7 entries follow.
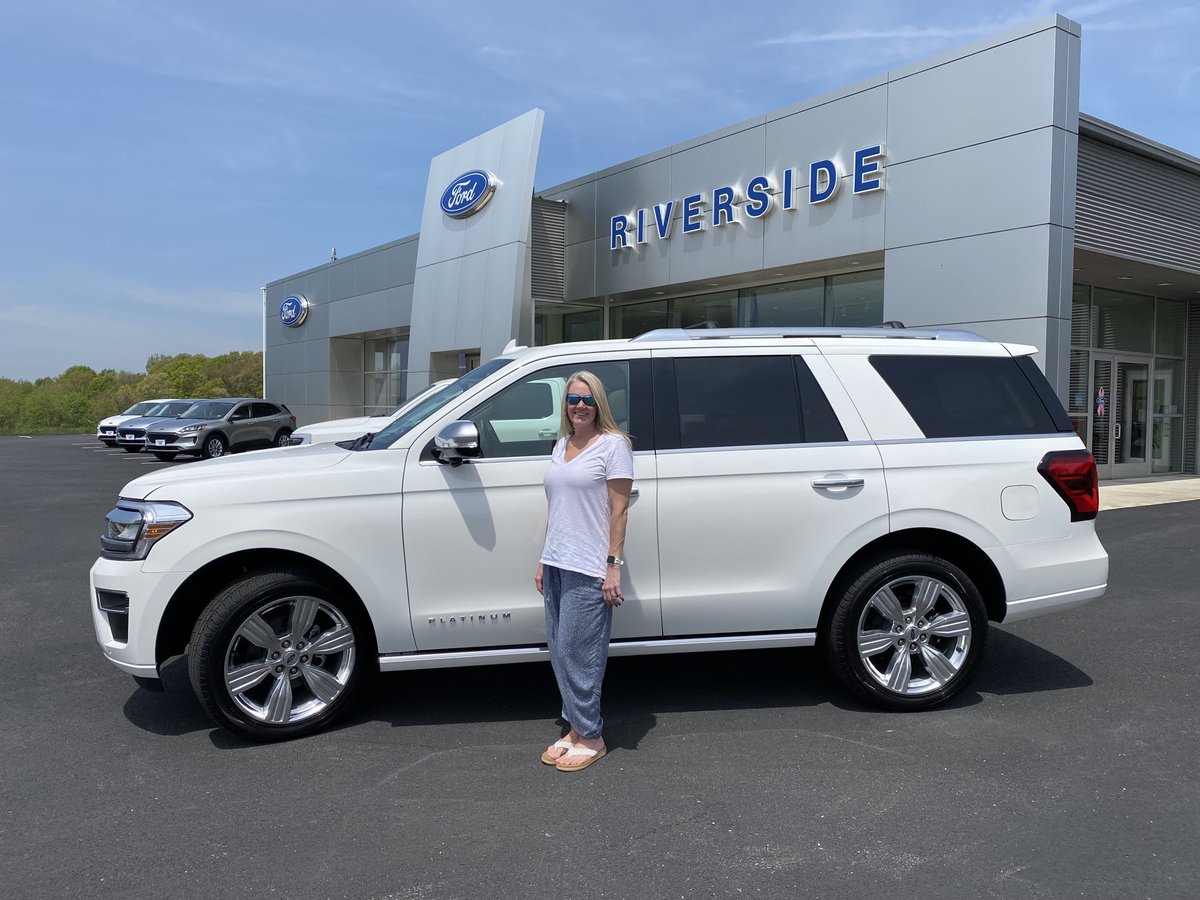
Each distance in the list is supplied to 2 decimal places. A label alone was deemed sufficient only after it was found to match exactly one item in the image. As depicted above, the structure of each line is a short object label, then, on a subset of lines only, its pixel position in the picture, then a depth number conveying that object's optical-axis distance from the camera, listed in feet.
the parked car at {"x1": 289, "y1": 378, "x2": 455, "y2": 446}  37.50
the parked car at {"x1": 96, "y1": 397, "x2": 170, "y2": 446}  87.04
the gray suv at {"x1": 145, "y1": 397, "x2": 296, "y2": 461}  72.59
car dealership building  39.11
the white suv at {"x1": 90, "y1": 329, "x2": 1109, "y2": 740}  13.66
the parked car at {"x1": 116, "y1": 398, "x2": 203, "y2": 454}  80.39
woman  12.76
